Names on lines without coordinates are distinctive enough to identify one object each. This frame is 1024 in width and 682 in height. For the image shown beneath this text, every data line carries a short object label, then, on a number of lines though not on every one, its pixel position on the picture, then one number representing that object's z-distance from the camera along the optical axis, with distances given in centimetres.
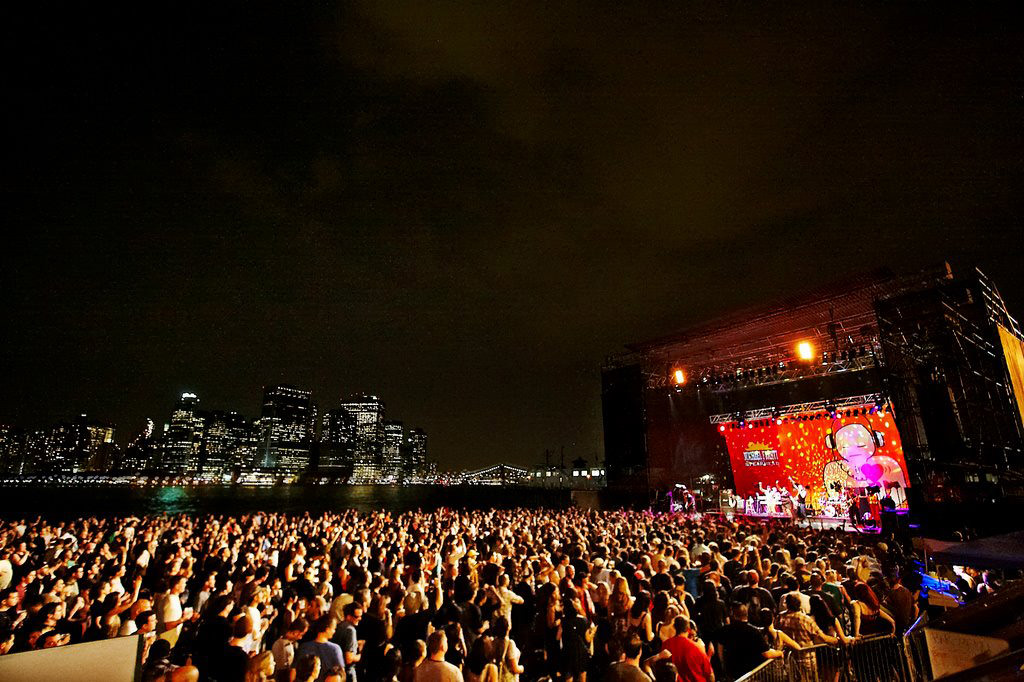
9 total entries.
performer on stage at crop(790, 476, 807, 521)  2136
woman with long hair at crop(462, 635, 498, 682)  449
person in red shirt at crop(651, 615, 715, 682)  429
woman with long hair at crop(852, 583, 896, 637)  670
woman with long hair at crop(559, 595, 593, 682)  530
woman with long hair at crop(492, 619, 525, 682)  480
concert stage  1427
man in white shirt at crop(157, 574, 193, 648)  605
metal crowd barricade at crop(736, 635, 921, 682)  475
